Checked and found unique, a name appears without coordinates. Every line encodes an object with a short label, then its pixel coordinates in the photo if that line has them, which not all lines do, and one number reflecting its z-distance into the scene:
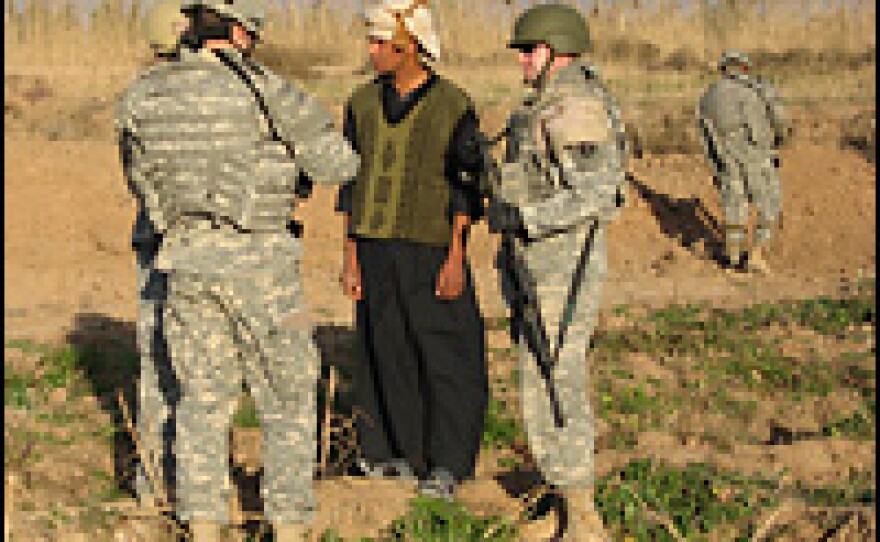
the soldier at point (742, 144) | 24.66
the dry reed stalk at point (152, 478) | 10.75
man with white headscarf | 11.36
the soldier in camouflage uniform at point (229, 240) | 9.38
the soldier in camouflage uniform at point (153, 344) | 10.76
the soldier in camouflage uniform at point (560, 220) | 10.24
